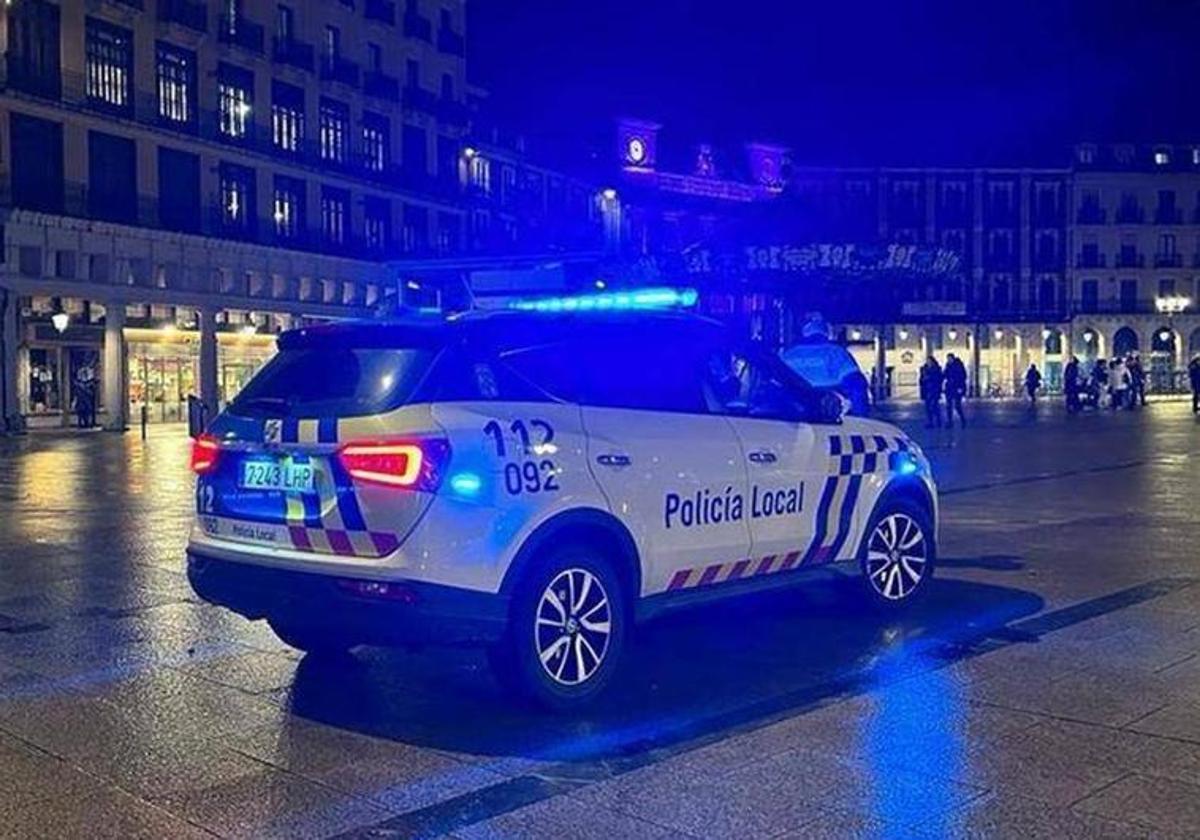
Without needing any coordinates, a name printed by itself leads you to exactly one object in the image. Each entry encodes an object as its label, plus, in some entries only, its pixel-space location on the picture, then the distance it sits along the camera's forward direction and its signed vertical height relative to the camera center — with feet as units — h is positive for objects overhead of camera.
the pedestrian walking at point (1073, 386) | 130.72 -0.66
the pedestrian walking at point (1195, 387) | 128.98 -0.81
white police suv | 16.83 -1.49
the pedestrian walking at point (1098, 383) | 145.89 -0.43
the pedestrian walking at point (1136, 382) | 144.97 -0.32
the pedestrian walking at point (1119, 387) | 144.97 -0.87
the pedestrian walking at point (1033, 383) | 150.61 -0.40
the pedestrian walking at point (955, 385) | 103.50 -0.40
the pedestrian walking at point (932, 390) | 102.22 -0.79
